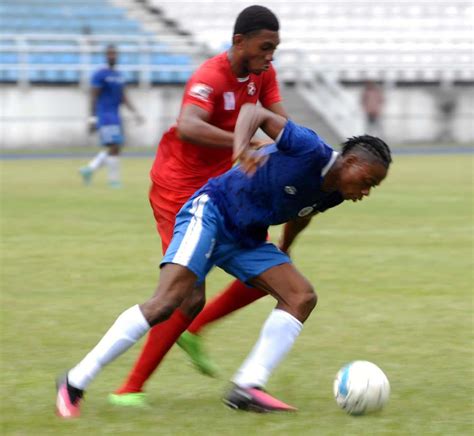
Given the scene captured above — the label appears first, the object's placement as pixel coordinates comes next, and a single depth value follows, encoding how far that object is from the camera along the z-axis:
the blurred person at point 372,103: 64.31
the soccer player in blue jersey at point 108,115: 37.56
